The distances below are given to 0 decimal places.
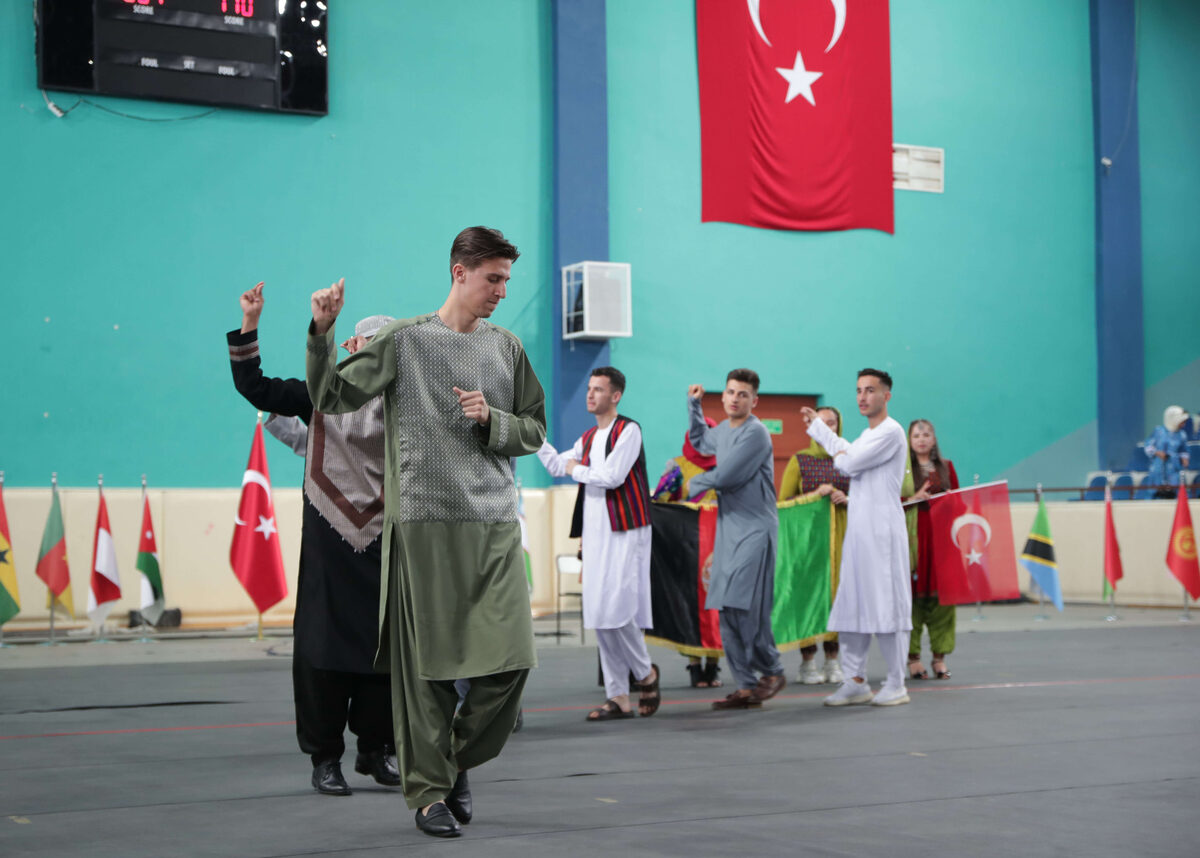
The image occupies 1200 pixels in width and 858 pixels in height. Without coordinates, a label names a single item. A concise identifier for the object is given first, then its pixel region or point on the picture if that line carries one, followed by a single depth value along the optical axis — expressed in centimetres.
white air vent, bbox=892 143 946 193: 1425
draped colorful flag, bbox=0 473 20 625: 901
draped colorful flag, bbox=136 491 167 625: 995
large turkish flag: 1333
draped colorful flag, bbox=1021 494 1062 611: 1055
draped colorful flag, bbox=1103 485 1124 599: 1217
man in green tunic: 344
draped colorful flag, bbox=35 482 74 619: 977
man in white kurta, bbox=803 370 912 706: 632
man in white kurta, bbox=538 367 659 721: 594
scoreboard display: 1062
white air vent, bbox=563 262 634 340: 1212
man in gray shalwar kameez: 626
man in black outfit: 408
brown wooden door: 1354
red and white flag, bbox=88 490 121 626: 972
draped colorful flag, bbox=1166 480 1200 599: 1155
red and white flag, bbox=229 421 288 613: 953
